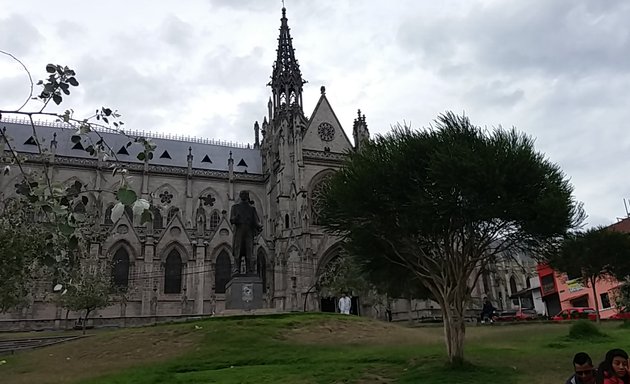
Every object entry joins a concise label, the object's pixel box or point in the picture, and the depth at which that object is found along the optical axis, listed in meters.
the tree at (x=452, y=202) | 15.94
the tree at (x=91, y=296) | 33.06
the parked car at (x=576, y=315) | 32.22
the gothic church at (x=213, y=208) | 43.75
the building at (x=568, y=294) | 46.03
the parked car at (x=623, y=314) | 28.86
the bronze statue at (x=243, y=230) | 23.20
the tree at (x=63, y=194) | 3.69
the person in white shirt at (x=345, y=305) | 33.73
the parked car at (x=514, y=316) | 35.32
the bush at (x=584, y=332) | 18.23
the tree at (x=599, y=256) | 30.23
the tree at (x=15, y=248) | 17.50
